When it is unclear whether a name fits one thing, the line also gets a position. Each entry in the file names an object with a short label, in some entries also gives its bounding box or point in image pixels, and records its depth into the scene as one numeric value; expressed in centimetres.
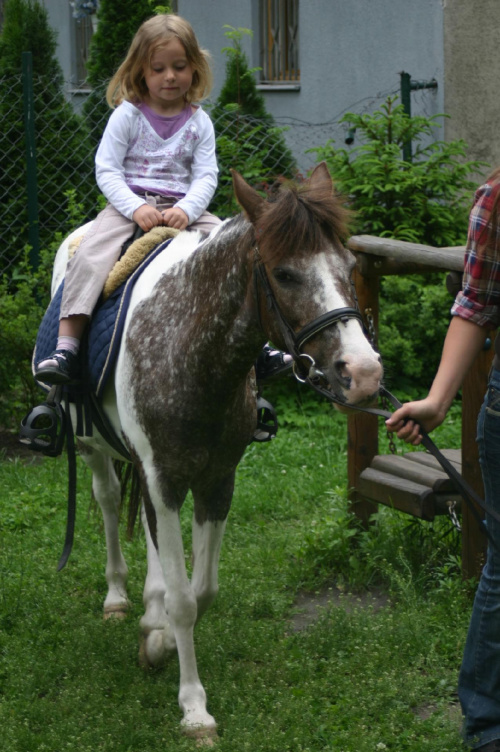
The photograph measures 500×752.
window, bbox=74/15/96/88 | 1483
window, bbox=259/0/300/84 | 1345
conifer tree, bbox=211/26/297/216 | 866
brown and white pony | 290
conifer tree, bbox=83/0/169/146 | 981
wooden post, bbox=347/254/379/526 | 500
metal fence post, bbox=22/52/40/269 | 834
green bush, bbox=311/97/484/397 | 799
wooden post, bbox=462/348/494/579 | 423
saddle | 384
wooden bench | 448
